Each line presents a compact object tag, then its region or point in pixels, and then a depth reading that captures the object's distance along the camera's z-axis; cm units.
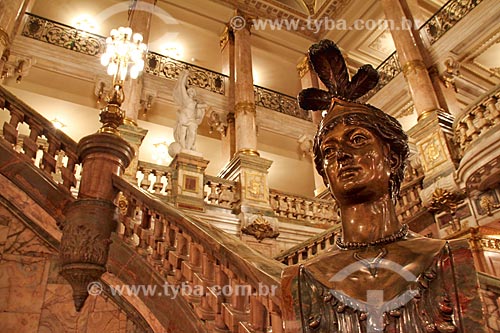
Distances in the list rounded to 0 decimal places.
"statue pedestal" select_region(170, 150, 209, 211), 759
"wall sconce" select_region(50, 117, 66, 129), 1191
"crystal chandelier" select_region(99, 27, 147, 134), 400
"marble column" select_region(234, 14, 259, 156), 979
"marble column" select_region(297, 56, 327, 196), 1232
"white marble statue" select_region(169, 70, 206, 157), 812
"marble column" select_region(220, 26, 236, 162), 1119
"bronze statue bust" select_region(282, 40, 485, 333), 93
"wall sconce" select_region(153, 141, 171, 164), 1306
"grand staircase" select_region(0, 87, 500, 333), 203
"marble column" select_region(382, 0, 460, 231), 691
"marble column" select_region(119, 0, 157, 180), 809
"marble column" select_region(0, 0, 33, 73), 750
